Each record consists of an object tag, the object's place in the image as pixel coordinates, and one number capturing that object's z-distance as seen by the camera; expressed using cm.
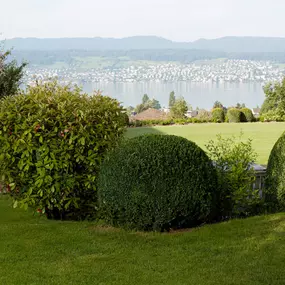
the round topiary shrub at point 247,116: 3136
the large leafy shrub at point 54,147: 555
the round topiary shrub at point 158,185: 490
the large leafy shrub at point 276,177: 566
